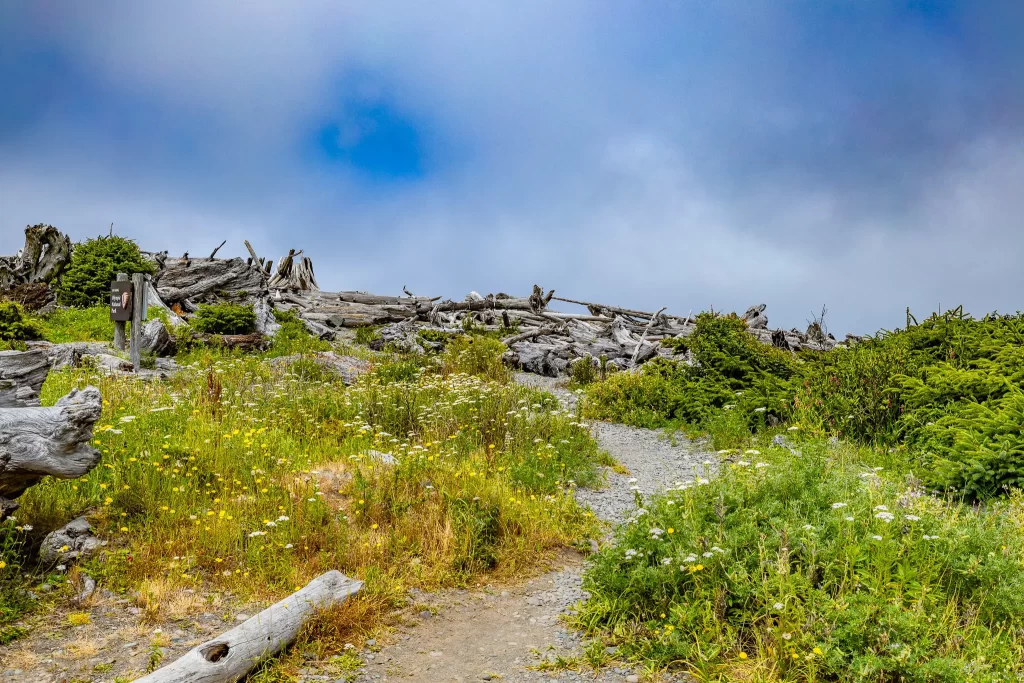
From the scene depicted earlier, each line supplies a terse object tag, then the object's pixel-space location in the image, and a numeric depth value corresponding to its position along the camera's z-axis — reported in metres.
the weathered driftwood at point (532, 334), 25.44
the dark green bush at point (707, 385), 14.49
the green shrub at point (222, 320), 23.21
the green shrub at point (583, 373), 19.40
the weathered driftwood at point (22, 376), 7.50
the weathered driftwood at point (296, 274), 37.19
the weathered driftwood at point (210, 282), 28.75
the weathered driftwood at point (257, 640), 4.90
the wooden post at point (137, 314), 15.59
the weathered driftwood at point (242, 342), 21.35
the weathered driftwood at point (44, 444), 6.25
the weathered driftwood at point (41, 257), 28.83
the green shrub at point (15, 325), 18.25
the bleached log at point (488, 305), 31.70
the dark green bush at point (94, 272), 26.19
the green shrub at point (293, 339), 21.78
